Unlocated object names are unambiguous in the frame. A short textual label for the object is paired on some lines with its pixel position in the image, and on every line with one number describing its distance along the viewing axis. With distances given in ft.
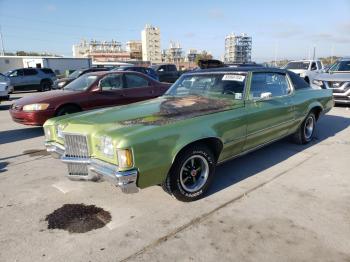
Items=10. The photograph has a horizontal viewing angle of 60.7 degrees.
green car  9.87
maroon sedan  22.35
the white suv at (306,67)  50.59
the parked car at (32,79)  64.23
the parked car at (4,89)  39.73
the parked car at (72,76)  56.84
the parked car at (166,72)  74.38
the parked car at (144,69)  62.26
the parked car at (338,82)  33.40
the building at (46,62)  132.67
